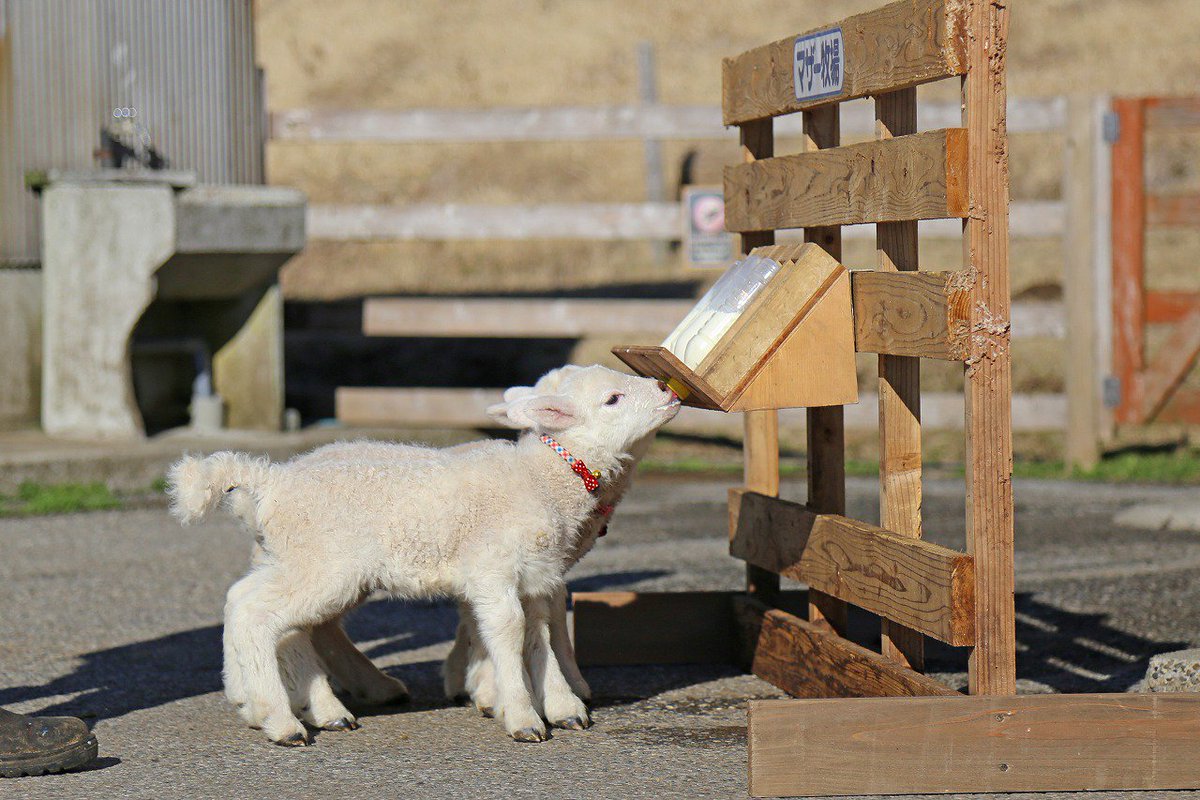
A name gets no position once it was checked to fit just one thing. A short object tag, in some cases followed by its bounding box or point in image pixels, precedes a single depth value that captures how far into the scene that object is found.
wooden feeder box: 9.96
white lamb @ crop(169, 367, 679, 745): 10.05
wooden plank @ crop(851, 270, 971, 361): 8.95
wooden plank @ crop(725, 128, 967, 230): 8.90
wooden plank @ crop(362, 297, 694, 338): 22.77
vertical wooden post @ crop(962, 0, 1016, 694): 8.84
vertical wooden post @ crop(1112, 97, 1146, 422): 21.70
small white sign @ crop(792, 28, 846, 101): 10.31
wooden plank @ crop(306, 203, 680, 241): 22.94
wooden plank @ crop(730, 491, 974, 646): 9.05
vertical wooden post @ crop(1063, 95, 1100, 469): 21.67
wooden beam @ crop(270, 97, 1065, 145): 23.03
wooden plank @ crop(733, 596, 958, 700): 9.84
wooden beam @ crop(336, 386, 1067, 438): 23.42
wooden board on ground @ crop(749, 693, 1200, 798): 8.66
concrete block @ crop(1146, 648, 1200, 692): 9.92
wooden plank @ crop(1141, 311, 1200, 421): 21.78
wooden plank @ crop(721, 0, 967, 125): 8.87
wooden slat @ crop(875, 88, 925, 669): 10.01
